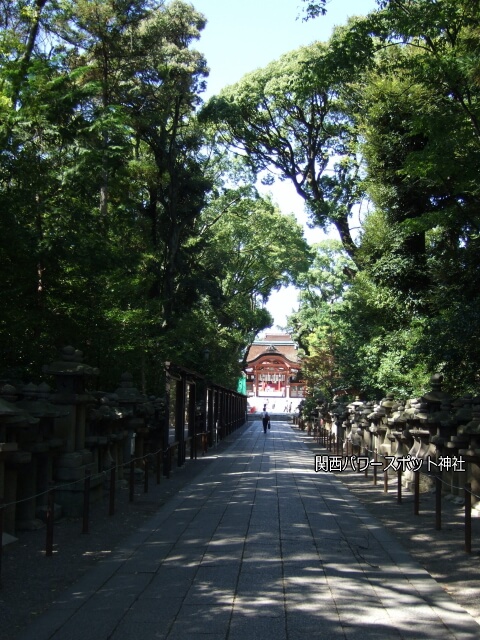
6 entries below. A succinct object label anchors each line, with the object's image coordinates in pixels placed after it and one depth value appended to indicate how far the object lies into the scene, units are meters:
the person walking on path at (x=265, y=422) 41.97
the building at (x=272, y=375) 81.00
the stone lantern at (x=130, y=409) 14.68
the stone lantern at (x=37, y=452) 8.86
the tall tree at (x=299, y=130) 26.80
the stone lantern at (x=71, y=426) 10.03
